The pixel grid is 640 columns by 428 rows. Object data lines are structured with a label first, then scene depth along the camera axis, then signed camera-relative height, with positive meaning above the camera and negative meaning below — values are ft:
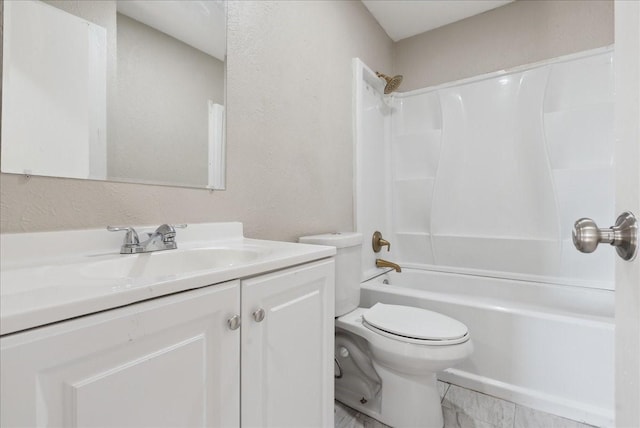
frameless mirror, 2.48 +1.23
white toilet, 3.98 -1.94
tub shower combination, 4.81 +0.01
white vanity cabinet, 1.31 -0.87
